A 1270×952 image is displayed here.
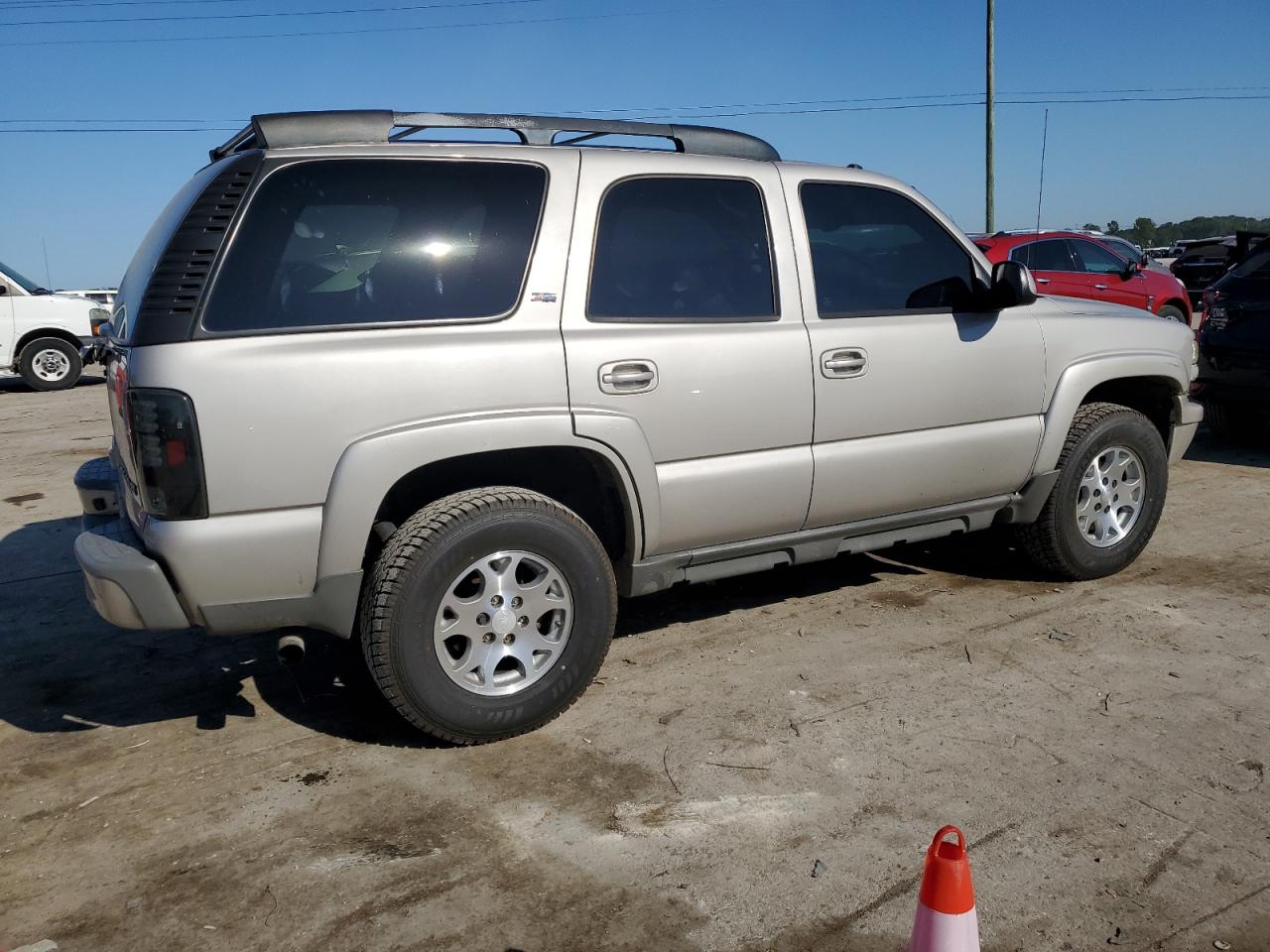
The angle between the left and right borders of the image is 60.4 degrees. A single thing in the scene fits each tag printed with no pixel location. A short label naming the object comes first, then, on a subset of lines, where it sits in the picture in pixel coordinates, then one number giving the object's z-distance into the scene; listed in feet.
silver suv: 10.69
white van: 48.32
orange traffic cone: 6.54
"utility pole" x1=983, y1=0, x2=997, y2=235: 79.41
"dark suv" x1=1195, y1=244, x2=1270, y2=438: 25.41
